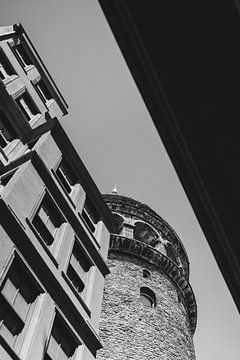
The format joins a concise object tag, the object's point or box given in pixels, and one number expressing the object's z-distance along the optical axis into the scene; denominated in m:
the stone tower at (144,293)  19.23
